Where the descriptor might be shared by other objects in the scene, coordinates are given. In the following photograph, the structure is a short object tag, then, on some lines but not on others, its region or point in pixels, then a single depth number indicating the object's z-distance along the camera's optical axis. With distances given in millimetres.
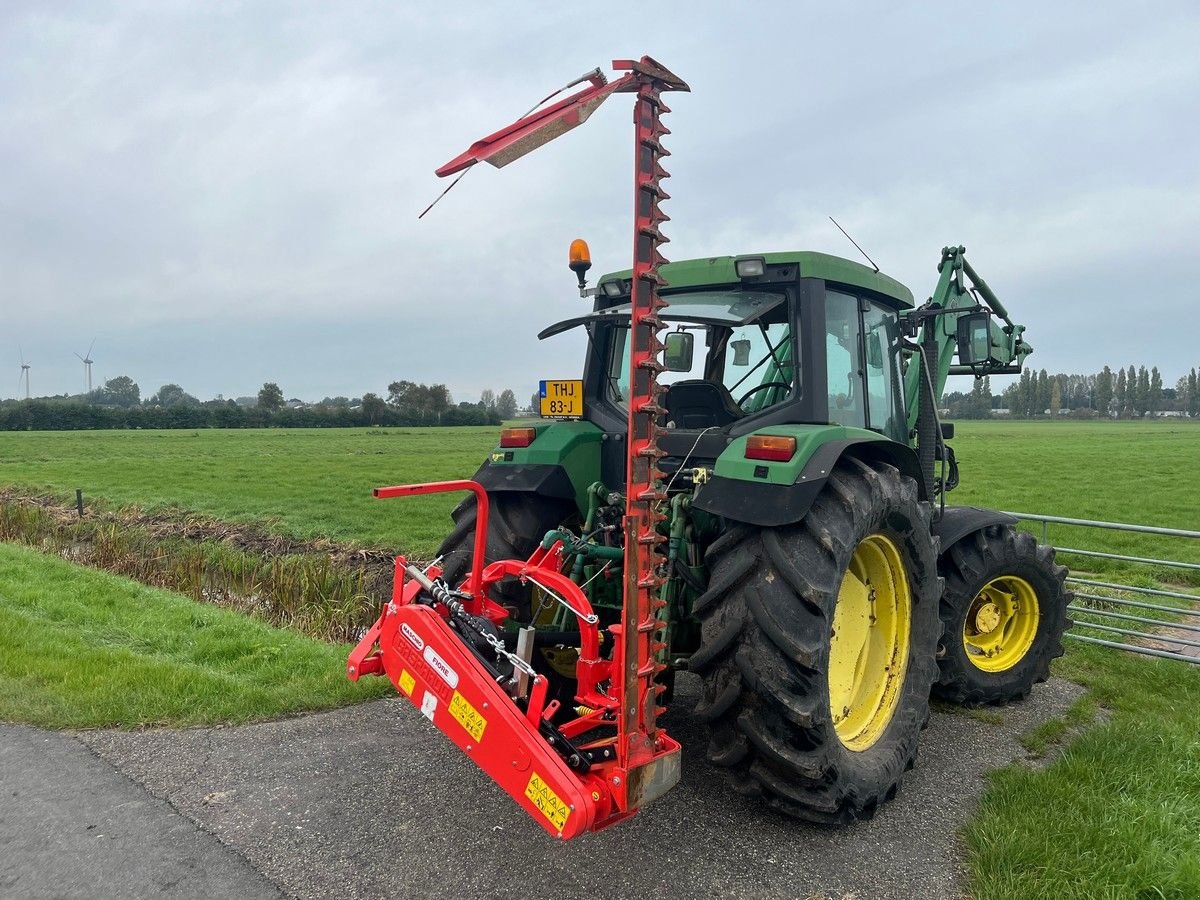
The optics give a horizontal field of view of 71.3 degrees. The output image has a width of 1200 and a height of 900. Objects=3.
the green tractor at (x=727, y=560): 2680
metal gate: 5770
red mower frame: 2566
